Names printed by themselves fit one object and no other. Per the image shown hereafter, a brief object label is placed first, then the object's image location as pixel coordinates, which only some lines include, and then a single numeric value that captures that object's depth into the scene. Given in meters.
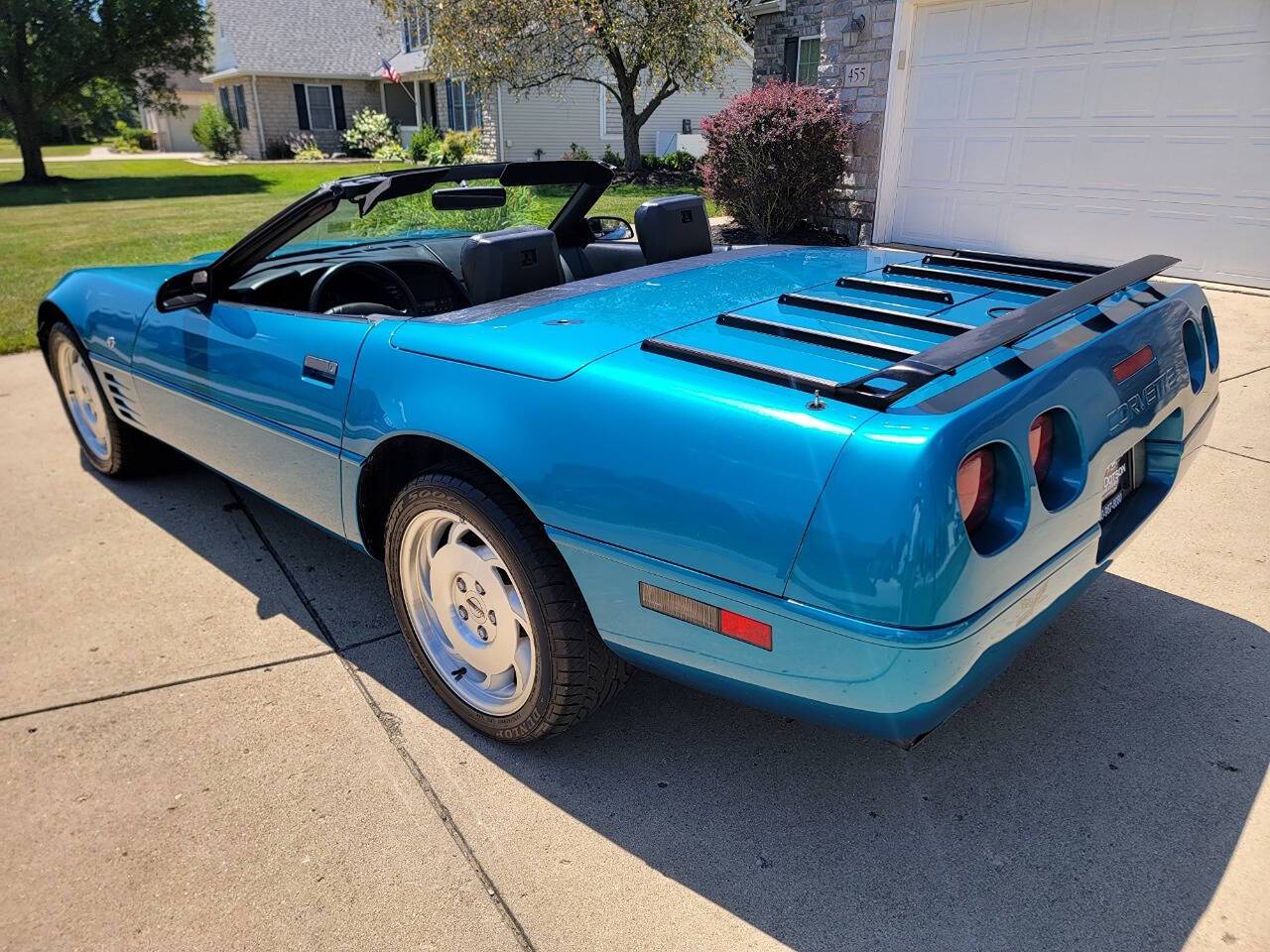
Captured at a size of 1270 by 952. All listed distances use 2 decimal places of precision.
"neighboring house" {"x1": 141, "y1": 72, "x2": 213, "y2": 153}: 44.31
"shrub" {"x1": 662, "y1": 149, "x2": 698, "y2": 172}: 20.52
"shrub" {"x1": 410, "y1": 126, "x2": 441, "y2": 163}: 25.89
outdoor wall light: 9.67
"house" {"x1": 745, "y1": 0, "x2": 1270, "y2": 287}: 7.34
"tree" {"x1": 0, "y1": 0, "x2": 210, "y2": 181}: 23.72
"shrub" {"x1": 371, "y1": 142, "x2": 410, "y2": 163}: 28.64
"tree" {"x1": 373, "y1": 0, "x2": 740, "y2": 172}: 16.11
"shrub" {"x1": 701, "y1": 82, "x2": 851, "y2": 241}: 9.90
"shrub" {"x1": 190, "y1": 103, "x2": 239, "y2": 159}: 33.25
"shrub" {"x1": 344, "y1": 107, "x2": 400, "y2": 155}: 31.09
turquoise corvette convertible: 1.72
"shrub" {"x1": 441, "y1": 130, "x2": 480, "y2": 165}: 23.89
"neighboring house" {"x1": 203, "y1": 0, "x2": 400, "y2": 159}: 32.25
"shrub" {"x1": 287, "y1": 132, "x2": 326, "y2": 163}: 30.95
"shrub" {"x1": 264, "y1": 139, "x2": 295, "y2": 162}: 32.50
